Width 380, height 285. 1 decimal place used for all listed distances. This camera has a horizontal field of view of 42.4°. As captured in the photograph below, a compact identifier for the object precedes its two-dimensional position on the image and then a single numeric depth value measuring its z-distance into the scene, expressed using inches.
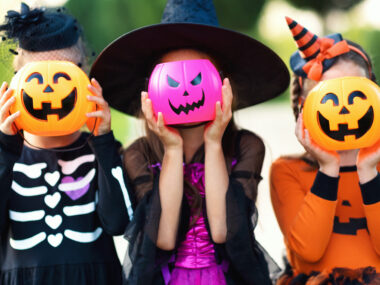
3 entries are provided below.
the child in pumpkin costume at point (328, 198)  108.8
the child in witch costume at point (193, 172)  103.6
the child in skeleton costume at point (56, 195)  109.3
